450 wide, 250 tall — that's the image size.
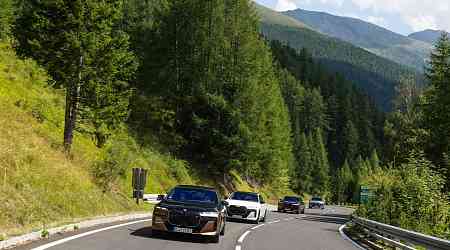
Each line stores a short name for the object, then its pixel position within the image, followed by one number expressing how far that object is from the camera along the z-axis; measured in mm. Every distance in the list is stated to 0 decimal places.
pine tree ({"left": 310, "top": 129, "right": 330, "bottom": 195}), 117000
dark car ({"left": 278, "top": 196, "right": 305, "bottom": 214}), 45656
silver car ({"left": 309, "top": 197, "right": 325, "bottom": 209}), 73562
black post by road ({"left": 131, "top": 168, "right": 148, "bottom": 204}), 25047
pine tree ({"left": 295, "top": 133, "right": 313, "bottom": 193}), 106431
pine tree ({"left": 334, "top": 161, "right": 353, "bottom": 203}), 133500
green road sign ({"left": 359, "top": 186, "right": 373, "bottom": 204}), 30641
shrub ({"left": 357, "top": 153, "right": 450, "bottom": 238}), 21016
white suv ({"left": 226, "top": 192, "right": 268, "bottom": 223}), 26058
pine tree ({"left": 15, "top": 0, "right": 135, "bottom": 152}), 24312
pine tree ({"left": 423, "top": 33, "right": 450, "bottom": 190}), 38969
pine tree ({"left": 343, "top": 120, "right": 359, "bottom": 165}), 154750
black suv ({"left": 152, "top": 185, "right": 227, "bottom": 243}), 14477
